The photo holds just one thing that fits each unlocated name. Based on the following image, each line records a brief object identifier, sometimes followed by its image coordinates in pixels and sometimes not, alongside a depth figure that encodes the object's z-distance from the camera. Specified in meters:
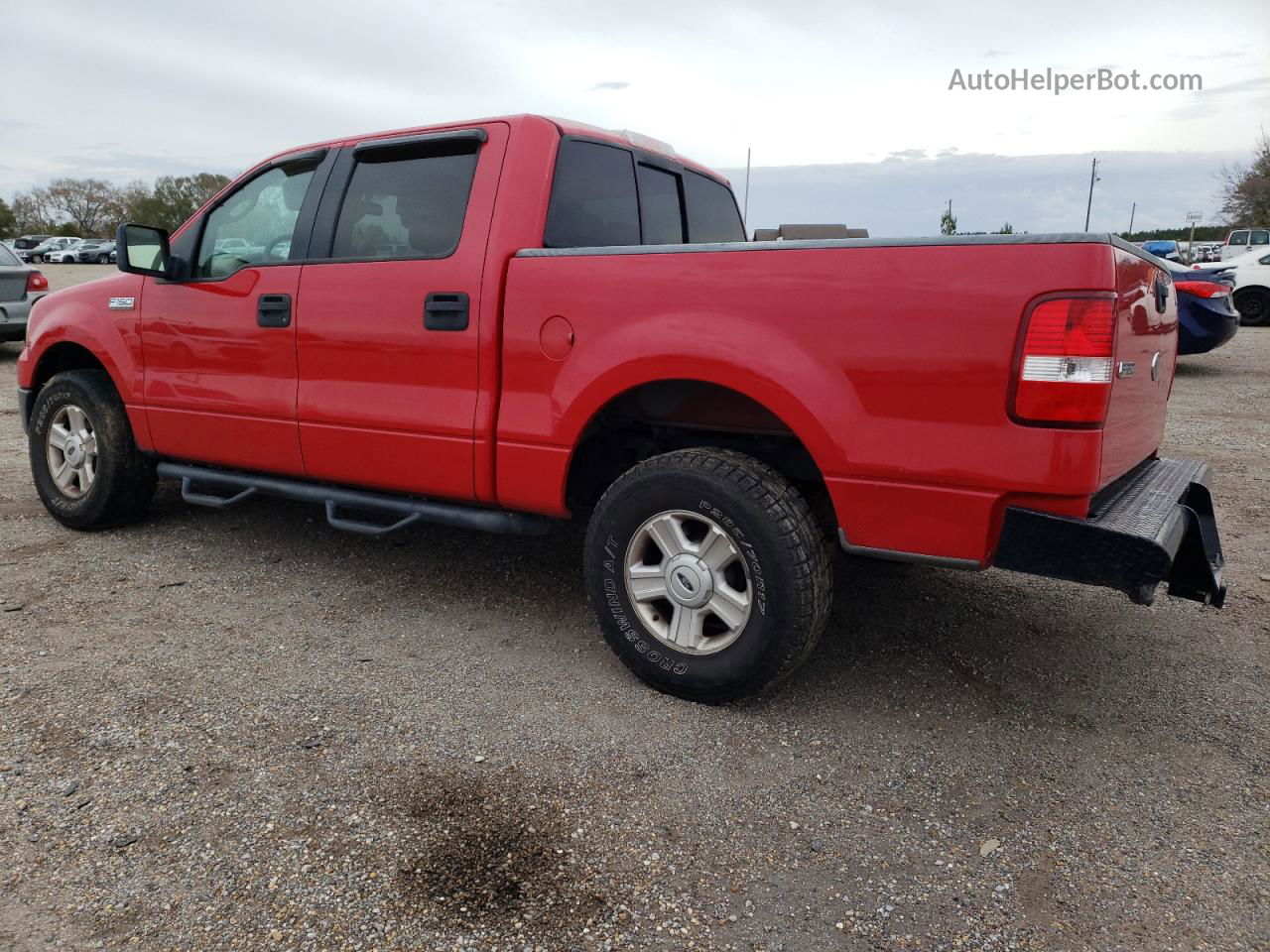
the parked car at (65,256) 46.34
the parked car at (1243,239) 21.49
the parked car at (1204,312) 10.05
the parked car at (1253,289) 15.48
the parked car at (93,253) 46.31
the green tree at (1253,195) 47.77
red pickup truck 2.47
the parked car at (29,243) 48.53
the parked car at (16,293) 11.09
